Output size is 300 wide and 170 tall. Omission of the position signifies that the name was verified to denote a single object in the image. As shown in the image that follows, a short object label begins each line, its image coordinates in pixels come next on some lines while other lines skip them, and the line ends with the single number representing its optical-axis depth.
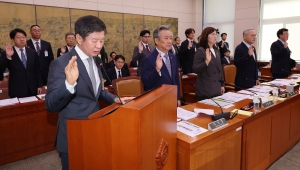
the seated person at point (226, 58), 7.05
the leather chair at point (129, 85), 2.65
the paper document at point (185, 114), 2.01
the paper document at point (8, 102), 2.73
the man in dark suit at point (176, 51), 6.15
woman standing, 2.77
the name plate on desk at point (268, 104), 2.30
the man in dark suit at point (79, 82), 1.17
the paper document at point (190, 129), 1.66
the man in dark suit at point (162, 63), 2.32
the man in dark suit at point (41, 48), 4.38
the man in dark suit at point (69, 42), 4.94
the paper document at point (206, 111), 2.06
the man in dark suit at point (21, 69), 3.22
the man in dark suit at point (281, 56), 4.50
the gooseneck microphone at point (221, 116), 1.92
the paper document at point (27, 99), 2.88
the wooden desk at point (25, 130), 2.71
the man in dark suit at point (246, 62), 3.28
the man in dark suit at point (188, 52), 6.16
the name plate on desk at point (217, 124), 1.71
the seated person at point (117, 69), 4.40
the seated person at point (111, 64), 5.26
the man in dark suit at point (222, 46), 8.01
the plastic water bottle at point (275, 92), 2.73
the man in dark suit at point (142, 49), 4.92
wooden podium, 0.88
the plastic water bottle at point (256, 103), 2.26
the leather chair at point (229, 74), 3.88
